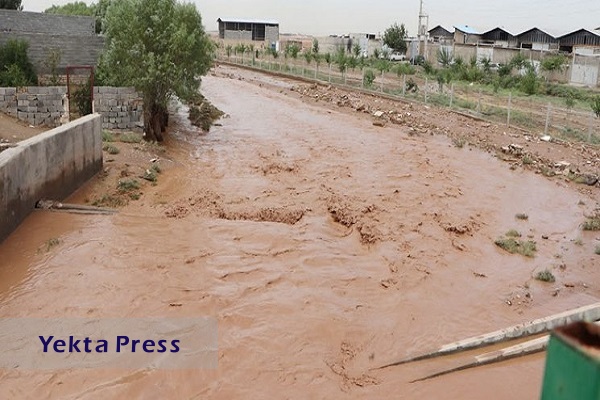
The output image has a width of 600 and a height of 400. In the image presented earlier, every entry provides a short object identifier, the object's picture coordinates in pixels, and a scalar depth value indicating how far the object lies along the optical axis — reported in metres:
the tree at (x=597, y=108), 19.64
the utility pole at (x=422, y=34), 57.94
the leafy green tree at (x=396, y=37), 56.72
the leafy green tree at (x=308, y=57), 44.03
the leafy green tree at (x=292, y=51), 47.16
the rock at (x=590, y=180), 15.12
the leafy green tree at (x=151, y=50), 15.46
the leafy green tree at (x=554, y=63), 36.31
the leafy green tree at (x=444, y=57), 44.17
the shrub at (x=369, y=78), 33.12
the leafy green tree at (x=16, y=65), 15.31
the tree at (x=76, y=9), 42.60
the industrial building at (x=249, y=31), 76.12
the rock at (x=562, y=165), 16.36
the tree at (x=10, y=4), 34.05
